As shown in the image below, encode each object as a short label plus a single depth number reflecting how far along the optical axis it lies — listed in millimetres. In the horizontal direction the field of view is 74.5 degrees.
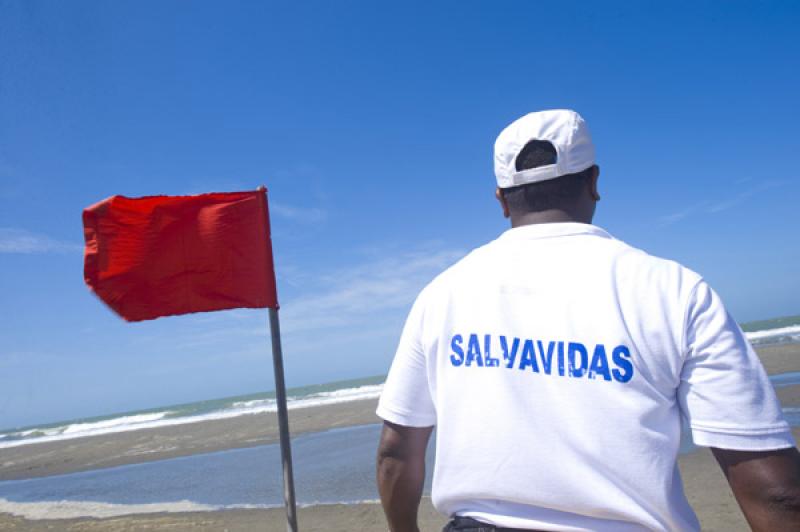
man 1296
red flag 4926
